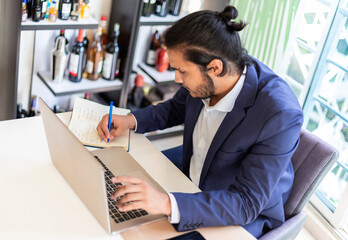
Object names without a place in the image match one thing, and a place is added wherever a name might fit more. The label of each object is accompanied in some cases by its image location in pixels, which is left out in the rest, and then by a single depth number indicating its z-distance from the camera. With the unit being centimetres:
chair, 161
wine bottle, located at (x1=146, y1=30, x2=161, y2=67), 305
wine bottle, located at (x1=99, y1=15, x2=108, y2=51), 262
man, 133
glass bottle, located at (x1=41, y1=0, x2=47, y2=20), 228
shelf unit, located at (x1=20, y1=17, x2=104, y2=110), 245
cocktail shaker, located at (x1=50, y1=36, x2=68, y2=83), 252
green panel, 258
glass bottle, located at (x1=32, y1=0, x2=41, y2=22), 225
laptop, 115
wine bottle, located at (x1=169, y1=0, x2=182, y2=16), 289
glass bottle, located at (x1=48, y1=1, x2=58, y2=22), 230
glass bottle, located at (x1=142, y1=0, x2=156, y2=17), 272
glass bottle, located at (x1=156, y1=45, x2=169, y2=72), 299
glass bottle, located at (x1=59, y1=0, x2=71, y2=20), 235
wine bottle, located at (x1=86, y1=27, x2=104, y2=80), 267
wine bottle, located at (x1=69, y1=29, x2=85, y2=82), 256
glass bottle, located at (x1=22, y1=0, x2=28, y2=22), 218
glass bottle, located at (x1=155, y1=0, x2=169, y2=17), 279
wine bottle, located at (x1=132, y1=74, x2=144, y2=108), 306
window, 252
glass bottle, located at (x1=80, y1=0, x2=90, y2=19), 247
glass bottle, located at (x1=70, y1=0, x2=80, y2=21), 243
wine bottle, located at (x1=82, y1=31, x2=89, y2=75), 266
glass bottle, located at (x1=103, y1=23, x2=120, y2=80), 268
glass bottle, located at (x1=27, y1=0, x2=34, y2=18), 227
